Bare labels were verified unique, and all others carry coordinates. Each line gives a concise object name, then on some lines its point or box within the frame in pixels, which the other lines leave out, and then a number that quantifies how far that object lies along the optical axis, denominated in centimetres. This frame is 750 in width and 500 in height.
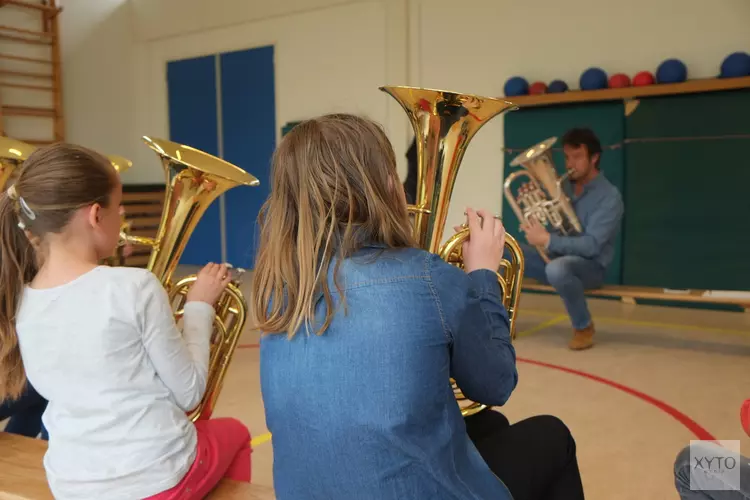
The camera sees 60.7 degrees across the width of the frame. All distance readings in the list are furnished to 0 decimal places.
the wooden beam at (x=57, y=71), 809
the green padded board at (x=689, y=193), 505
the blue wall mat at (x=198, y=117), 821
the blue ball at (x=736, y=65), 482
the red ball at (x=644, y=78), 520
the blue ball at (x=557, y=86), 561
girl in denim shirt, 102
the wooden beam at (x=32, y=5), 753
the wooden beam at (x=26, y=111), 763
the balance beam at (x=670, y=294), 381
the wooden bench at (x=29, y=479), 158
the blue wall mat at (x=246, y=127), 774
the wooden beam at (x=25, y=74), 766
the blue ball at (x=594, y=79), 541
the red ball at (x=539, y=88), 569
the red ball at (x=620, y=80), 530
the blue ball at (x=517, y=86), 577
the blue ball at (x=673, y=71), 505
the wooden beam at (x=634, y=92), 490
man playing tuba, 412
